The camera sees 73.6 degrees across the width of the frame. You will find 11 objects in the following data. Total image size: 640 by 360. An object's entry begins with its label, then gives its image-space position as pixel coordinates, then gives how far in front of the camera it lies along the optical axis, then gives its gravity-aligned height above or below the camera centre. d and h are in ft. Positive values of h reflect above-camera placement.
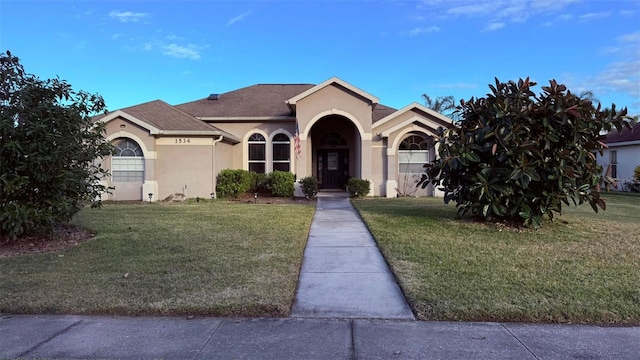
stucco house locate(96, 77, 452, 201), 57.72 +6.02
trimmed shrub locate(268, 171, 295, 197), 59.72 -0.26
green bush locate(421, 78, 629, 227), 30.40 +2.12
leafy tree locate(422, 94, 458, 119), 128.74 +23.83
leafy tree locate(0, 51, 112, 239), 25.22 +1.89
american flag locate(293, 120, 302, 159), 60.70 +5.36
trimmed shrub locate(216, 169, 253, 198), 59.16 -0.07
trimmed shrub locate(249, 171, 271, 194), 62.64 -0.10
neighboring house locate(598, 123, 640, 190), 79.83 +4.91
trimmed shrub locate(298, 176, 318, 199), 58.13 -0.56
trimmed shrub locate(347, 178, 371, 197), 59.53 -0.76
